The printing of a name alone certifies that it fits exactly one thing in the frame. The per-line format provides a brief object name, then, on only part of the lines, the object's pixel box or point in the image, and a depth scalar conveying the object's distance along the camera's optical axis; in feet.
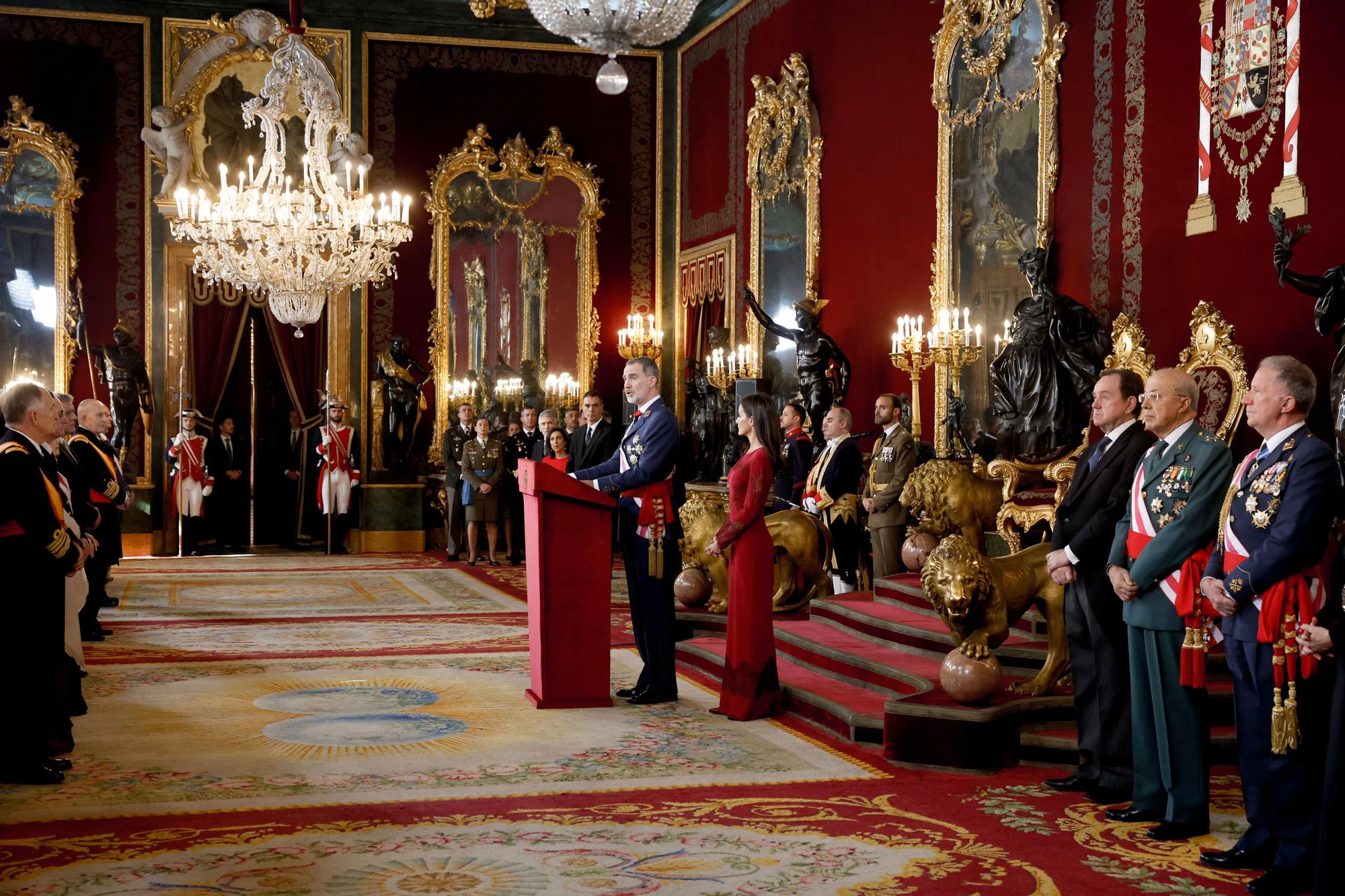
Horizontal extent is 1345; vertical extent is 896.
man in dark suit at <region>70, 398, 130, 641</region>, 28.81
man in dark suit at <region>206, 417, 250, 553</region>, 50.88
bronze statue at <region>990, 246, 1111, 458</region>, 27.63
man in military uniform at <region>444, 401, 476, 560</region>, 47.21
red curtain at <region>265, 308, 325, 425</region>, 51.93
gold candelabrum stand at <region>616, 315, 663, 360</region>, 51.21
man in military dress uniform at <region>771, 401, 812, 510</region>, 32.94
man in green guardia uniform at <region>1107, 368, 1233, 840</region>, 14.67
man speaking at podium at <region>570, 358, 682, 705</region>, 21.80
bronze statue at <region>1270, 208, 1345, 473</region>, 20.56
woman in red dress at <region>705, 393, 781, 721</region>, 21.12
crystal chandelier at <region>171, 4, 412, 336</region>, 35.53
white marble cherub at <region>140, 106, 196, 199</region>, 49.34
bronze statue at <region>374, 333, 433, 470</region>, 50.78
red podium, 21.54
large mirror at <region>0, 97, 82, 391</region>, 48.57
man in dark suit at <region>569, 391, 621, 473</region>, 27.96
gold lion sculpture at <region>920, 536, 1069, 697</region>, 18.66
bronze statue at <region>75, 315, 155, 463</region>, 48.03
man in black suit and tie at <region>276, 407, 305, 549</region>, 52.31
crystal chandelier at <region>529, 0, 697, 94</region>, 20.74
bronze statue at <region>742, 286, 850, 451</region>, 37.63
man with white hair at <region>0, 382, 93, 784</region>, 16.92
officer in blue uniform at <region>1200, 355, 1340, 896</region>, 13.04
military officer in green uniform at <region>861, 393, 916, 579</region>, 29.14
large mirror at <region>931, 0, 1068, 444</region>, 30.45
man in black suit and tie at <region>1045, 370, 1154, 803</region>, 16.19
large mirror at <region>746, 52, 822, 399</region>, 41.83
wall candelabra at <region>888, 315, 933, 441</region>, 32.63
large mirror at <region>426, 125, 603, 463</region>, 52.08
